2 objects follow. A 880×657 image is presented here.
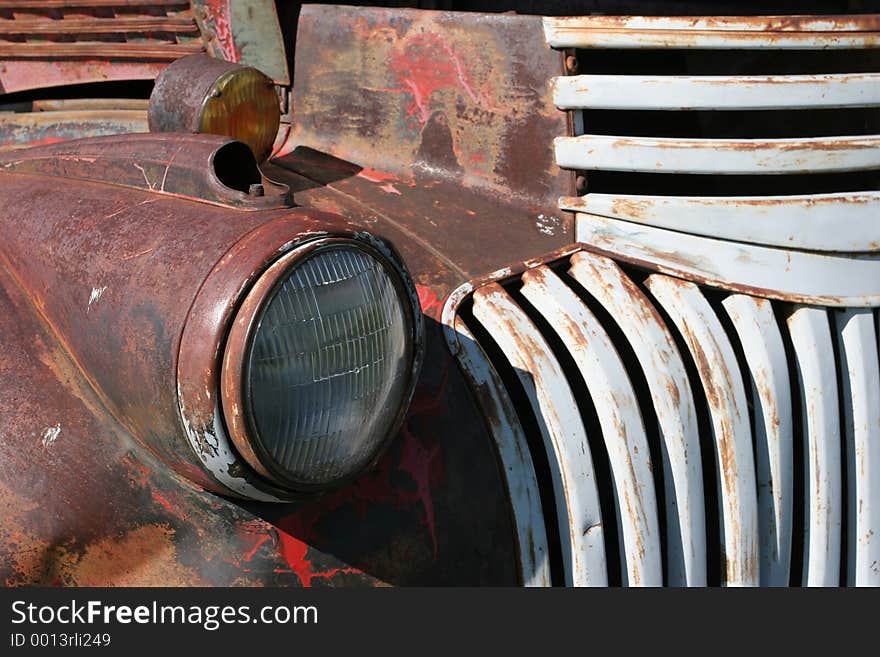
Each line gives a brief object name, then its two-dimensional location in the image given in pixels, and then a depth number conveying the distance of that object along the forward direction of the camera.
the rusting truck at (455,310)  1.32
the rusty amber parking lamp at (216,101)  1.85
